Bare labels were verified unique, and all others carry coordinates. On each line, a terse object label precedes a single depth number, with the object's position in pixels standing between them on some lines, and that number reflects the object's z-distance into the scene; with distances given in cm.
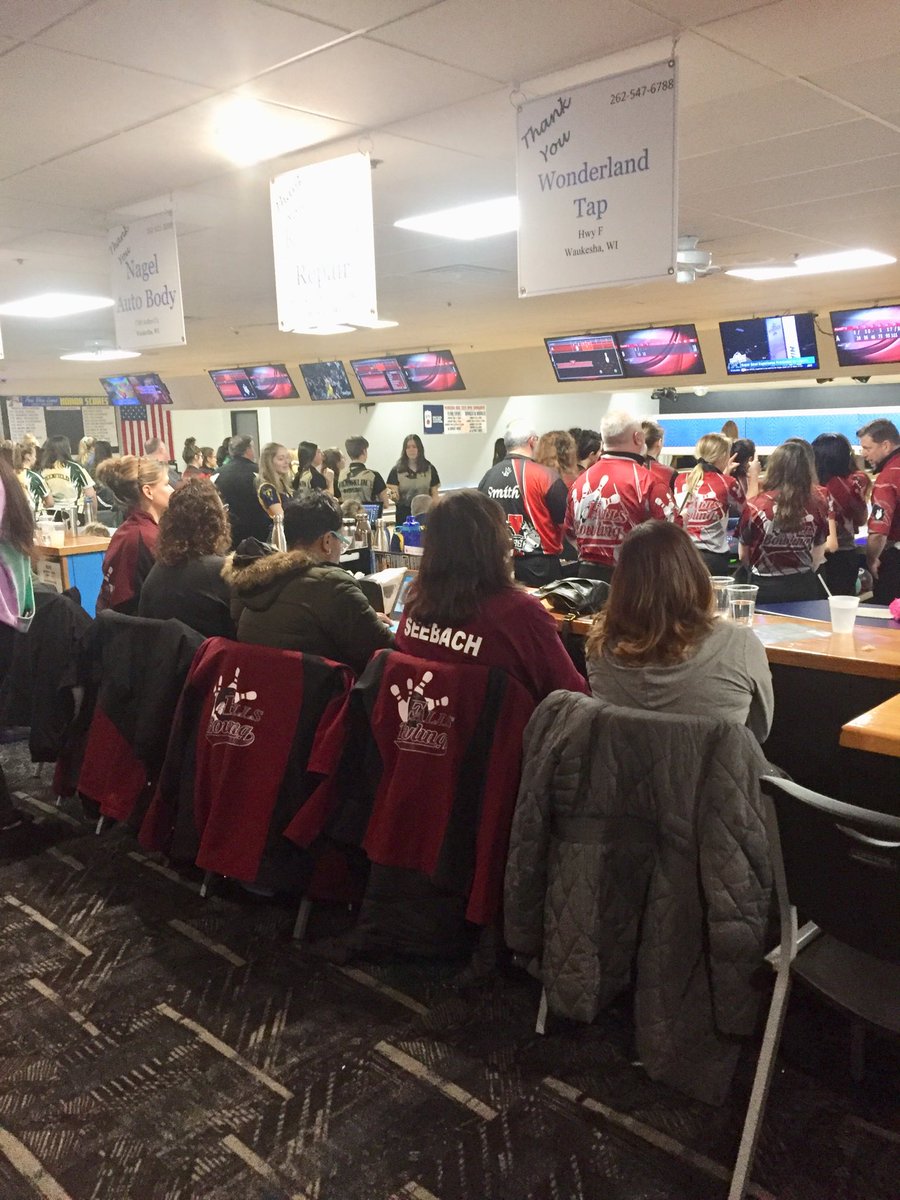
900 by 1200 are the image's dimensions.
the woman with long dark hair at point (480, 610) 239
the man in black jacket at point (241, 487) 687
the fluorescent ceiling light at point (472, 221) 452
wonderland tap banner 260
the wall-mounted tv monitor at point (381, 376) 1098
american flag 1525
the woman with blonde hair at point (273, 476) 702
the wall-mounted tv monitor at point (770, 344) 805
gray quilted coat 184
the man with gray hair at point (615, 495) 440
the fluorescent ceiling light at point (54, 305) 717
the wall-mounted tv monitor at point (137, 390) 1335
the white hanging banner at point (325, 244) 346
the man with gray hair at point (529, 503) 488
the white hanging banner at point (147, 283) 424
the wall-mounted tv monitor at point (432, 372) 1052
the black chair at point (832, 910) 145
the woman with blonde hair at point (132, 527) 394
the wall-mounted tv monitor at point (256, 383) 1195
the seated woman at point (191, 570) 325
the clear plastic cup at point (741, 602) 269
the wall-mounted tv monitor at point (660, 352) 855
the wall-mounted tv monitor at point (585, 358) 909
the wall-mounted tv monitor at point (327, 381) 1145
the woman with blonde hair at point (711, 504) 545
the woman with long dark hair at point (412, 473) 916
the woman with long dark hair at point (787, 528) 417
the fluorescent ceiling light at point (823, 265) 584
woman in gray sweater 204
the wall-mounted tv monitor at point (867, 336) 759
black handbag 298
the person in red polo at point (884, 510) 503
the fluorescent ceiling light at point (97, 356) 1056
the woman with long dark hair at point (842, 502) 550
